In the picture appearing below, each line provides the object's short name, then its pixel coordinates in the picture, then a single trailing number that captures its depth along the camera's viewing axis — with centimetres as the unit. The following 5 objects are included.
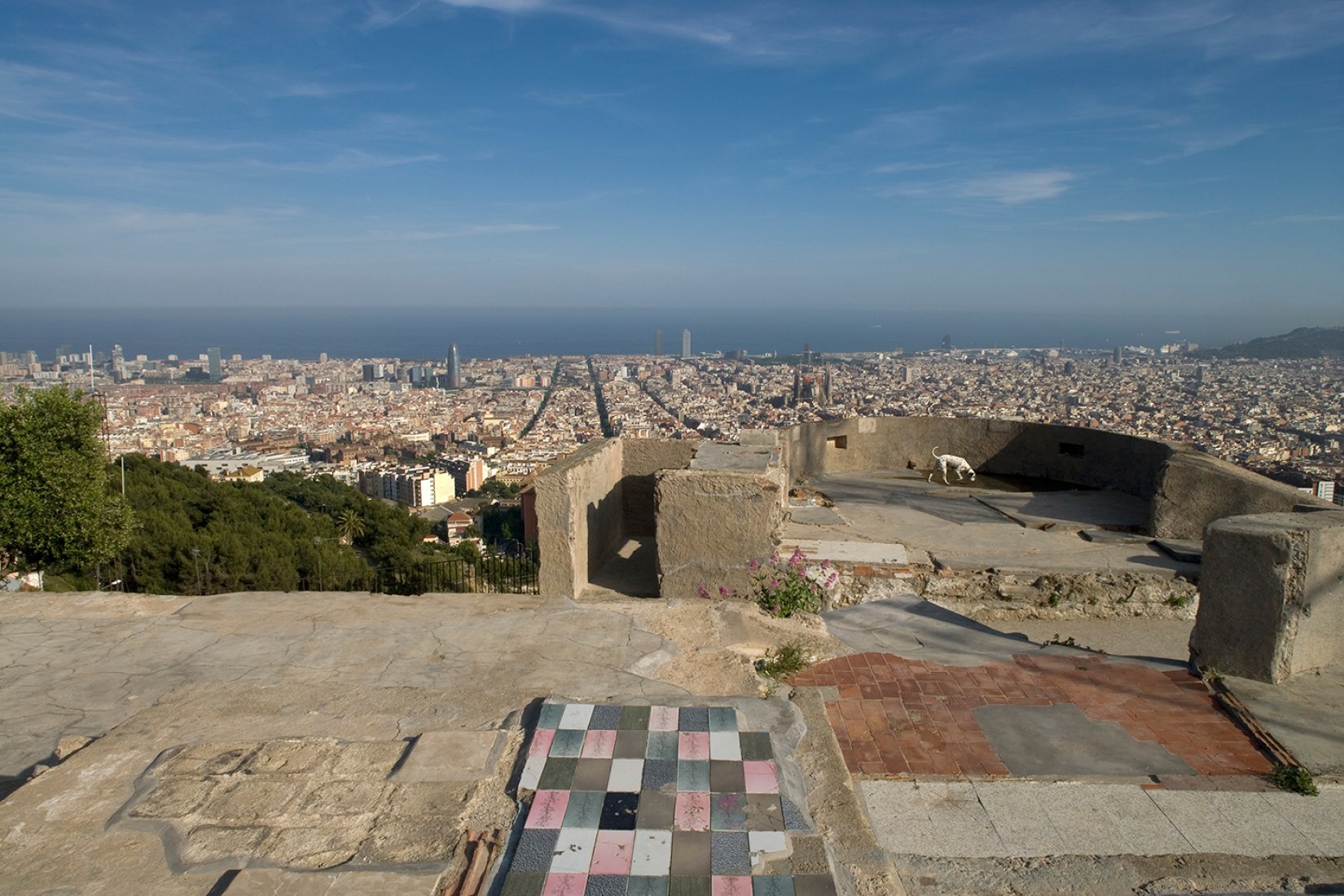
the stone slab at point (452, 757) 333
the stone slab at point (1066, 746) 371
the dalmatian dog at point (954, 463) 1123
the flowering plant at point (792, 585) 598
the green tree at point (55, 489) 1113
